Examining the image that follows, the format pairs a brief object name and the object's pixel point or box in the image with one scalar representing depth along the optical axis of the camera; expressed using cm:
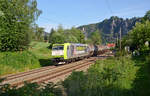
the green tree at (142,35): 3506
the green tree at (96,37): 12522
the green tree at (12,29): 2140
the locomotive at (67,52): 2409
